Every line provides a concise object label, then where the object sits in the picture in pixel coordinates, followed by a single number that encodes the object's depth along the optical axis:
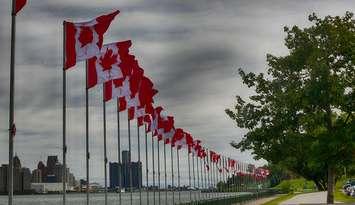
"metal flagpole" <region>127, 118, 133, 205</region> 48.16
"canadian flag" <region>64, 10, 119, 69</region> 30.77
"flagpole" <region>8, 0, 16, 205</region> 22.33
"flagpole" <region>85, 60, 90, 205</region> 33.78
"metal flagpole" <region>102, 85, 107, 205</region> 38.78
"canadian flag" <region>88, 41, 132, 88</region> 35.03
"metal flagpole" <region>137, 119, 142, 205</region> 54.24
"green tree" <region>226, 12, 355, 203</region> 45.78
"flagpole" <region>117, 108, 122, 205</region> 44.50
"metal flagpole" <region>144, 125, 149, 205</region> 58.55
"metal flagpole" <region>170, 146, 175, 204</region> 71.10
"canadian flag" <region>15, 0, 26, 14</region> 24.38
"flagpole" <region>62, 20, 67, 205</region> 28.65
